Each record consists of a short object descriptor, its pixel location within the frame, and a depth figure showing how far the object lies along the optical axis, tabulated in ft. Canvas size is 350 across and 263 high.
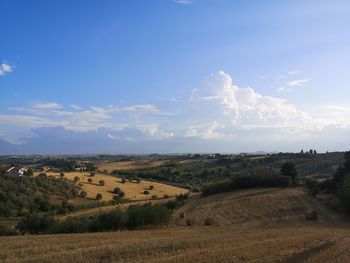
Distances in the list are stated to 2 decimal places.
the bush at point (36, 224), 150.20
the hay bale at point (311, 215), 154.26
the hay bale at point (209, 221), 150.80
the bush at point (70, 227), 137.15
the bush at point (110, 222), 137.49
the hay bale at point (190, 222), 152.60
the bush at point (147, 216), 139.13
